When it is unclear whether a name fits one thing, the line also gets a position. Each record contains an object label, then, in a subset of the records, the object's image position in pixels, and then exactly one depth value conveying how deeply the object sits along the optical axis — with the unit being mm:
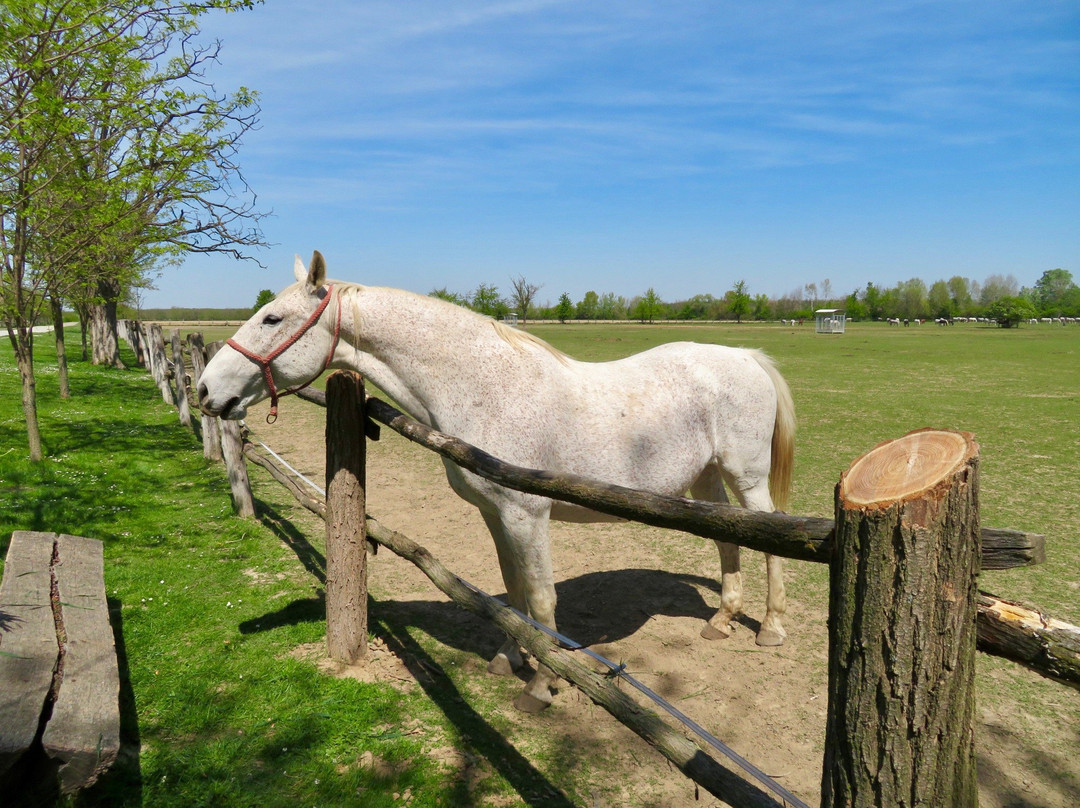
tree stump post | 1272
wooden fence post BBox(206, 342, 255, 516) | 6617
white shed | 61125
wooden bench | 2438
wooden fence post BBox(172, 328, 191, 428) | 11008
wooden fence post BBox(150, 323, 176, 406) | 13763
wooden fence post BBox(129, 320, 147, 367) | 23412
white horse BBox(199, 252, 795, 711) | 3385
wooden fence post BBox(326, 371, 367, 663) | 3697
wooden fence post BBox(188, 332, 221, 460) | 8641
